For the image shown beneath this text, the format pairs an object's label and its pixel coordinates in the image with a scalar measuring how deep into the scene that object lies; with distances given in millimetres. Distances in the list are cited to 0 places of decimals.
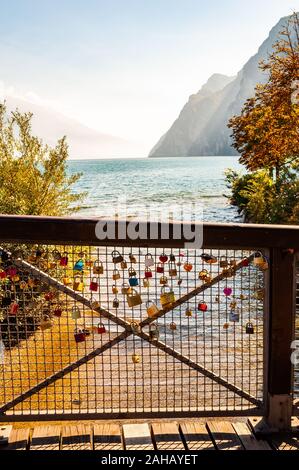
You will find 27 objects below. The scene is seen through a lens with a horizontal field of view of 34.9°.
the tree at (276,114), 20109
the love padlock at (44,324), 3189
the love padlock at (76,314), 3168
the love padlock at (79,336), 3223
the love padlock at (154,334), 3271
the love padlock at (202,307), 3189
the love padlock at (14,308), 3152
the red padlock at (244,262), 3232
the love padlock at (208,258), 3072
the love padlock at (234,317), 3217
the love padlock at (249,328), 3250
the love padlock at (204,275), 3220
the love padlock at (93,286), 3059
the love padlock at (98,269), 3061
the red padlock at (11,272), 3064
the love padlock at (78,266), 3011
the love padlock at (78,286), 3179
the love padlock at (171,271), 3150
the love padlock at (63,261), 3048
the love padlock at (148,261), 3062
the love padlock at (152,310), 3144
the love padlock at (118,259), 3087
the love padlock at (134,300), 3131
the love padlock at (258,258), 3217
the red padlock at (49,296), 3077
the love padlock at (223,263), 3156
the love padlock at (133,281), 3070
